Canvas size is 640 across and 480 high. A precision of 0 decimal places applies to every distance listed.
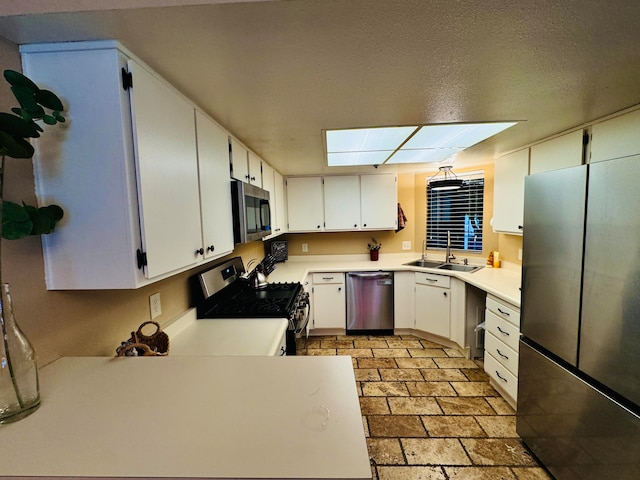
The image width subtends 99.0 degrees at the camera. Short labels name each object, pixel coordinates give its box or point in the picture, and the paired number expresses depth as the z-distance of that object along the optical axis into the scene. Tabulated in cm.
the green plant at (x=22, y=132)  73
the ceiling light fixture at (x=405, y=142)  189
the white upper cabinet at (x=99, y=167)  90
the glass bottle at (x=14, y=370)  74
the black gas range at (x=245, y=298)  192
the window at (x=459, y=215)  348
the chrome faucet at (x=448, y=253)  367
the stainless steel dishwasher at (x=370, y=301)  354
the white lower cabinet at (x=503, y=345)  211
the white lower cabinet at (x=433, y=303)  320
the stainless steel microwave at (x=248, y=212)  184
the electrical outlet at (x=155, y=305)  149
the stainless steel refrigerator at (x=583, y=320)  117
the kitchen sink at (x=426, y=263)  372
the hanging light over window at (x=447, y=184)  293
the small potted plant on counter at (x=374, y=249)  400
